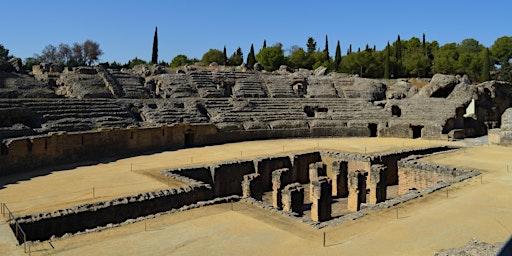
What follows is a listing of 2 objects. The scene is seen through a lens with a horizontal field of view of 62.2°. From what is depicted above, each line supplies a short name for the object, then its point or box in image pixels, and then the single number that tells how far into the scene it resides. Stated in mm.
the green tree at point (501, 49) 66750
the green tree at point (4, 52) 50288
